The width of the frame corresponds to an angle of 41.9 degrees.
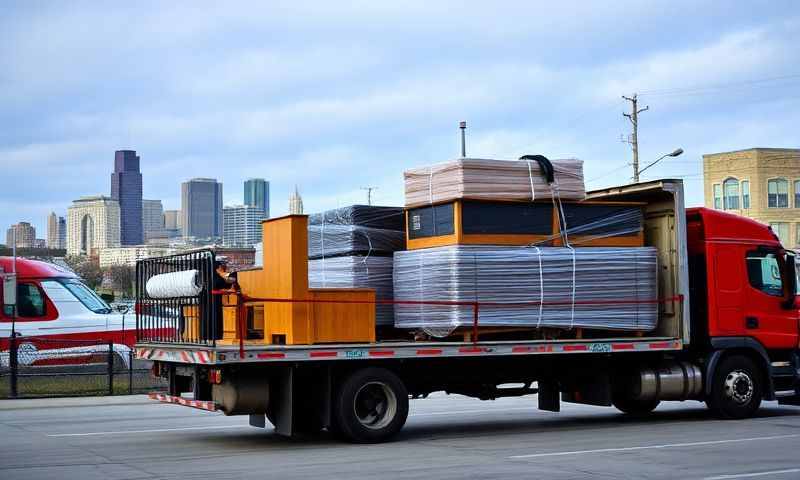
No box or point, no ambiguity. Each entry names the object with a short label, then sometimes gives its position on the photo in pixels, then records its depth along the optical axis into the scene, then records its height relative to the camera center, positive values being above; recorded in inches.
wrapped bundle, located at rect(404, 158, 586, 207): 538.6 +65.9
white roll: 499.8 +13.3
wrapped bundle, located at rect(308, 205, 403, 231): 580.1 +51.1
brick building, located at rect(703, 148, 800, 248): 2506.2 +272.6
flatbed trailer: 498.6 -27.7
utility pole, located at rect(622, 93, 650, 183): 1974.7 +339.5
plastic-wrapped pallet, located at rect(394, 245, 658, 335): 533.0 +10.5
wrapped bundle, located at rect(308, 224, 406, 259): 577.6 +37.7
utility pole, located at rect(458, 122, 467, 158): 1219.2 +203.2
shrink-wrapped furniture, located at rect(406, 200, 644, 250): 541.0 +43.7
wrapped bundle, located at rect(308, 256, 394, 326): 573.3 +17.9
